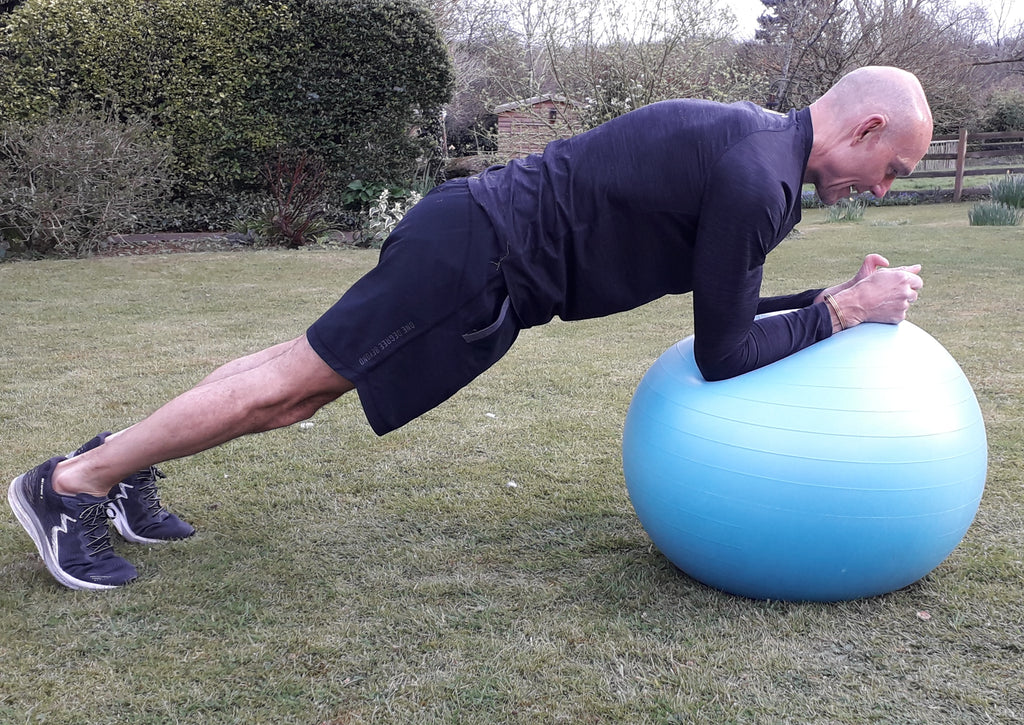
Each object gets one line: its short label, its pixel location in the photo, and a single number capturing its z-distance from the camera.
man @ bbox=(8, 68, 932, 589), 2.26
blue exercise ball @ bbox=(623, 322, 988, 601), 2.38
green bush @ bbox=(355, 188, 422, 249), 12.52
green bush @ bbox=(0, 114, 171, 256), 9.95
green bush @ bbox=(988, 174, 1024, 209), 13.19
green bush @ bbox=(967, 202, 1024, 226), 12.47
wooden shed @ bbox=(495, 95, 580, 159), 13.85
